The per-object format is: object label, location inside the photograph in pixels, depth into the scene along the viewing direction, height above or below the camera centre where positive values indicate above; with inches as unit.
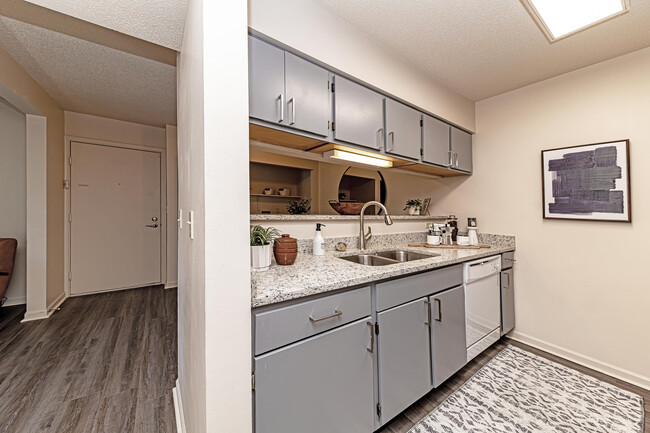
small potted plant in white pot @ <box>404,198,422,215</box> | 107.9 +4.4
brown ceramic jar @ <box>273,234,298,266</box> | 55.6 -7.0
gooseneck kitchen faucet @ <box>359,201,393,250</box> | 78.5 -5.4
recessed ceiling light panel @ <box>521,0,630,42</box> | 47.2 +38.8
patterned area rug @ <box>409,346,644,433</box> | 56.6 -45.9
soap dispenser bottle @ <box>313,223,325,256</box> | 67.2 -7.1
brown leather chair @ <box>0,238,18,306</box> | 107.0 -16.4
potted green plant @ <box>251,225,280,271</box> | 50.6 -6.2
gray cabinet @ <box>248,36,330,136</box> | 50.6 +27.1
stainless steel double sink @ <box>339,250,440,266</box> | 74.1 -12.0
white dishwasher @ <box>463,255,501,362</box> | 72.4 -26.3
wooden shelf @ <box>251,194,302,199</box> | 98.9 +8.6
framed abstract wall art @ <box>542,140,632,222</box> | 73.6 +10.0
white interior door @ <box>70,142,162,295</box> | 131.5 +1.0
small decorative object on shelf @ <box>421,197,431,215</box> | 116.1 +5.0
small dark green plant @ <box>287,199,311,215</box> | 90.4 +4.2
